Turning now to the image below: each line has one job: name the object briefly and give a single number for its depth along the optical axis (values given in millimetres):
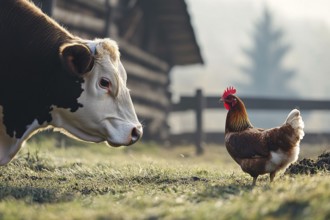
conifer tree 79188
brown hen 6105
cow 6215
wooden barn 15156
